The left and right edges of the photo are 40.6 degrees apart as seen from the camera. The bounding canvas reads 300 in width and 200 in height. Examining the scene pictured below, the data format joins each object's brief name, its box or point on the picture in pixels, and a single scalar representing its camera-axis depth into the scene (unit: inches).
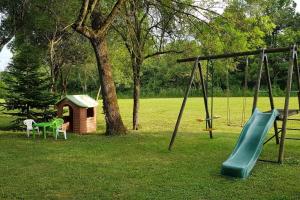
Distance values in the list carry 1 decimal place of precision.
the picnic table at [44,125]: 544.7
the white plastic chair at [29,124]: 568.7
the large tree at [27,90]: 645.9
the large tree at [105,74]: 553.1
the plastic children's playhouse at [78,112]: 618.8
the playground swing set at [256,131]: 322.7
